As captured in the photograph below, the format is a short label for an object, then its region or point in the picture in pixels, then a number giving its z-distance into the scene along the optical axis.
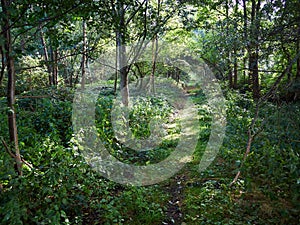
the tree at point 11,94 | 2.36
